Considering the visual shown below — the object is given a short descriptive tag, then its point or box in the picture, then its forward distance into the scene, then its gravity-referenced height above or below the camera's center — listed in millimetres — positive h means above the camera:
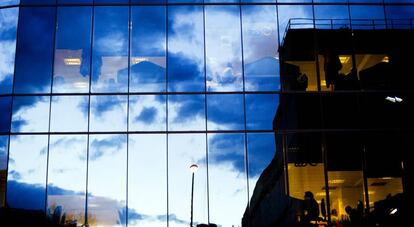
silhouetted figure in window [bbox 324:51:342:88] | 26234 +5188
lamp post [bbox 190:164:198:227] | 23891 +877
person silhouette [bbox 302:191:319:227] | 24047 -823
